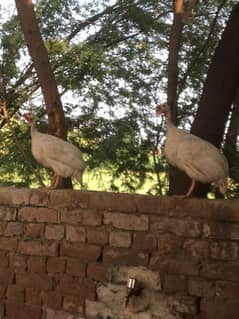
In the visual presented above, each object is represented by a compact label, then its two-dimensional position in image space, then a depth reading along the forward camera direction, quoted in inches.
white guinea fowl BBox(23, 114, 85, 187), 185.6
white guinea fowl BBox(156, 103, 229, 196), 158.7
